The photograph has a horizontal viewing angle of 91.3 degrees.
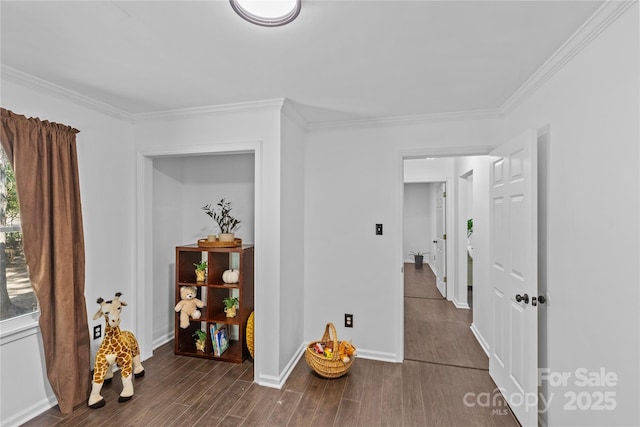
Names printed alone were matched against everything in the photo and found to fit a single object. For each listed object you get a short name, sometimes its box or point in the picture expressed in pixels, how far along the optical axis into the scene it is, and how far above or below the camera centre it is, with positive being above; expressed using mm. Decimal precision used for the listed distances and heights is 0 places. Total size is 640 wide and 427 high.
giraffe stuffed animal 2281 -1059
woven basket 2609 -1256
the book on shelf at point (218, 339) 3025 -1216
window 2098 -281
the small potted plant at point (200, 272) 3111 -570
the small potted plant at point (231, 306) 3047 -892
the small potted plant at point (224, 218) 3065 -35
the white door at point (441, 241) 5277 -456
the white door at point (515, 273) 1953 -405
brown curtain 2043 -165
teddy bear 2990 -877
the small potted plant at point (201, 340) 3092 -1245
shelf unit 2961 -797
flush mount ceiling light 1336 +907
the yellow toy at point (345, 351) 2662 -1182
